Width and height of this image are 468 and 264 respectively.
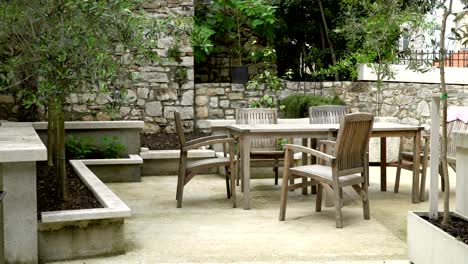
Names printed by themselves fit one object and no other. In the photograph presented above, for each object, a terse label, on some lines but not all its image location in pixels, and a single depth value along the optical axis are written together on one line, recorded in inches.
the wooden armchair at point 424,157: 248.5
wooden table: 233.0
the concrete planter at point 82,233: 164.9
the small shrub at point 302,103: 365.2
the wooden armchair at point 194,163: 238.0
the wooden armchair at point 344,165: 201.9
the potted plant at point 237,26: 415.2
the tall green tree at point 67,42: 169.5
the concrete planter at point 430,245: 132.6
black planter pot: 413.7
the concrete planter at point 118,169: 299.1
